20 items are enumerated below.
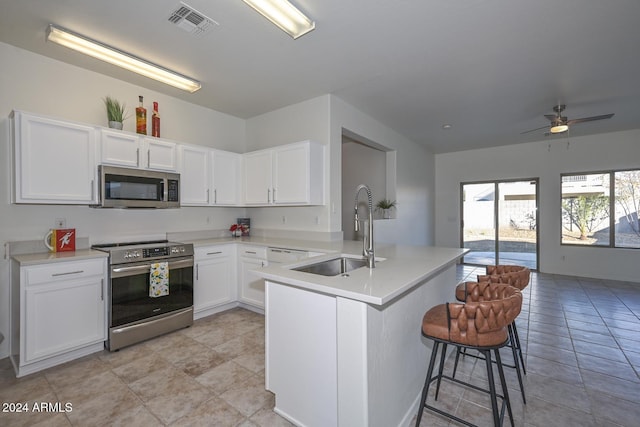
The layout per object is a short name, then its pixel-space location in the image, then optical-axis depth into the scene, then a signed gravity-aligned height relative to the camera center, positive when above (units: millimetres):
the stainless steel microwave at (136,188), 2791 +249
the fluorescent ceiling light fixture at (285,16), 1971 +1459
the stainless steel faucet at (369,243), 1931 -220
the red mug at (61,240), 2714 -276
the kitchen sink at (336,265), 2254 -447
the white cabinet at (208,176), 3520 +470
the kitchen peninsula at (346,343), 1408 -746
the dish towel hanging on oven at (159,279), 2822 -687
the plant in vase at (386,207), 5281 +95
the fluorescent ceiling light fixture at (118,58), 2348 +1460
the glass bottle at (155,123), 3324 +1040
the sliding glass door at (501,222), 6391 -222
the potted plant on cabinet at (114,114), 2955 +1031
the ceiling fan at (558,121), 3956 +1296
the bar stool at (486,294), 1947 -578
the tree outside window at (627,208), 5367 +86
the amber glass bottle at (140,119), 3146 +1025
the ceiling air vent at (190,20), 2145 +1520
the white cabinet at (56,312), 2223 -848
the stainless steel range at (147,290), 2629 -787
